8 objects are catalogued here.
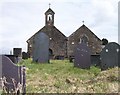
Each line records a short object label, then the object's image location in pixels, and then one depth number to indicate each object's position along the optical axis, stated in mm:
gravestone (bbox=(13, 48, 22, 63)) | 11162
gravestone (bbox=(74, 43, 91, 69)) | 6987
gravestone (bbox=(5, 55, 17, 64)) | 7458
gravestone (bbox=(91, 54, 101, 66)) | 8047
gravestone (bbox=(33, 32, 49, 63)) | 8383
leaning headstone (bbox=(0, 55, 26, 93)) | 2798
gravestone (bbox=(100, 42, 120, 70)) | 6374
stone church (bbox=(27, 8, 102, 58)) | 17322
